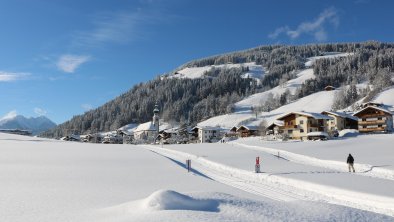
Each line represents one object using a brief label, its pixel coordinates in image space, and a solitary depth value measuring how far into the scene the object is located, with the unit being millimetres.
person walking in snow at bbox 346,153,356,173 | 35781
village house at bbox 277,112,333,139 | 91375
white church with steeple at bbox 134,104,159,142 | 159350
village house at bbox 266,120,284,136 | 99450
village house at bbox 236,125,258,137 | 120375
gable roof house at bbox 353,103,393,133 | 88438
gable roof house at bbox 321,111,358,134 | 98375
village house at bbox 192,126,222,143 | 130250
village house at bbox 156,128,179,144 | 136450
